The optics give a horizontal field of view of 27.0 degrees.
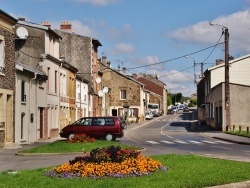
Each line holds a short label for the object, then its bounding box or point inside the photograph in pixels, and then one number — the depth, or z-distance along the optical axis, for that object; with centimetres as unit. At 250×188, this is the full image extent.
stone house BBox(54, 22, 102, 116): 6181
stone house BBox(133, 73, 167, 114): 12674
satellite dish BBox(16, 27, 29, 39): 3784
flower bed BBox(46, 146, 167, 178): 1258
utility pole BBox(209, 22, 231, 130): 4728
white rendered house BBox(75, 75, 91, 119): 5553
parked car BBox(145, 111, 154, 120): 10288
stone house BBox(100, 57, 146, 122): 8888
